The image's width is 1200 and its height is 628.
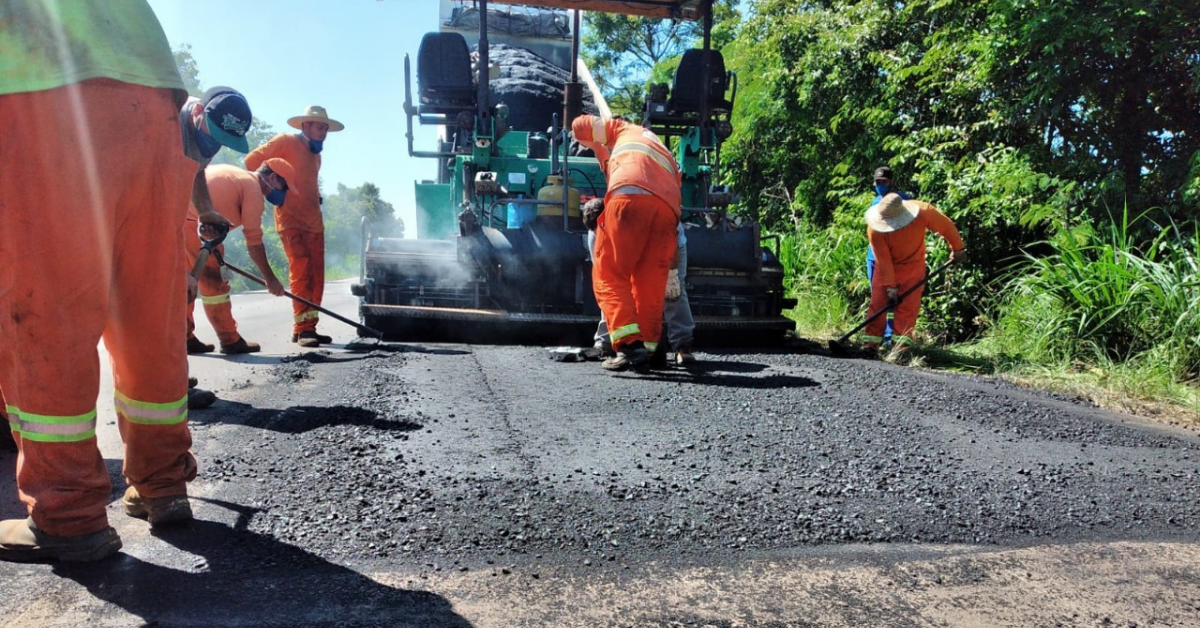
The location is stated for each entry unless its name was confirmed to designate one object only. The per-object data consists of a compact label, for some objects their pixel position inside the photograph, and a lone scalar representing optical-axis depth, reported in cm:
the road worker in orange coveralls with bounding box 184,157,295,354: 554
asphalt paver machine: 629
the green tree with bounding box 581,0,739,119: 2227
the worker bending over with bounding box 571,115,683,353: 487
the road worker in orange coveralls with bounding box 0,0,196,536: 193
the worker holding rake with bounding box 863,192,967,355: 632
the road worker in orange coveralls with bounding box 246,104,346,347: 616
